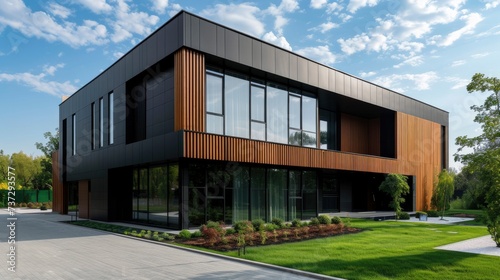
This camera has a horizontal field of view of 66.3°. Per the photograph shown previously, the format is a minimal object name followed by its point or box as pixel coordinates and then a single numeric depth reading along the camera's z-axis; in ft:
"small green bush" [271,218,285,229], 56.49
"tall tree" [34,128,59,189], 206.14
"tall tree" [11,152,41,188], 221.66
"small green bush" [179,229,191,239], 46.75
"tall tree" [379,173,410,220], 80.64
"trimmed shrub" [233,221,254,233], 48.29
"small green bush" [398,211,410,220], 82.38
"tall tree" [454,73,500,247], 38.17
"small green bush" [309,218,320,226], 57.21
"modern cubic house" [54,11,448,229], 56.39
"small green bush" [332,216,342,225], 58.59
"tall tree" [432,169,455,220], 95.95
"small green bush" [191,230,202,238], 47.62
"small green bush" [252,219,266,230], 53.29
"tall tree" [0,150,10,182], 217.72
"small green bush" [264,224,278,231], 53.01
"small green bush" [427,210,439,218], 92.94
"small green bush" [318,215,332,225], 57.96
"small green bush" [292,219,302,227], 56.83
